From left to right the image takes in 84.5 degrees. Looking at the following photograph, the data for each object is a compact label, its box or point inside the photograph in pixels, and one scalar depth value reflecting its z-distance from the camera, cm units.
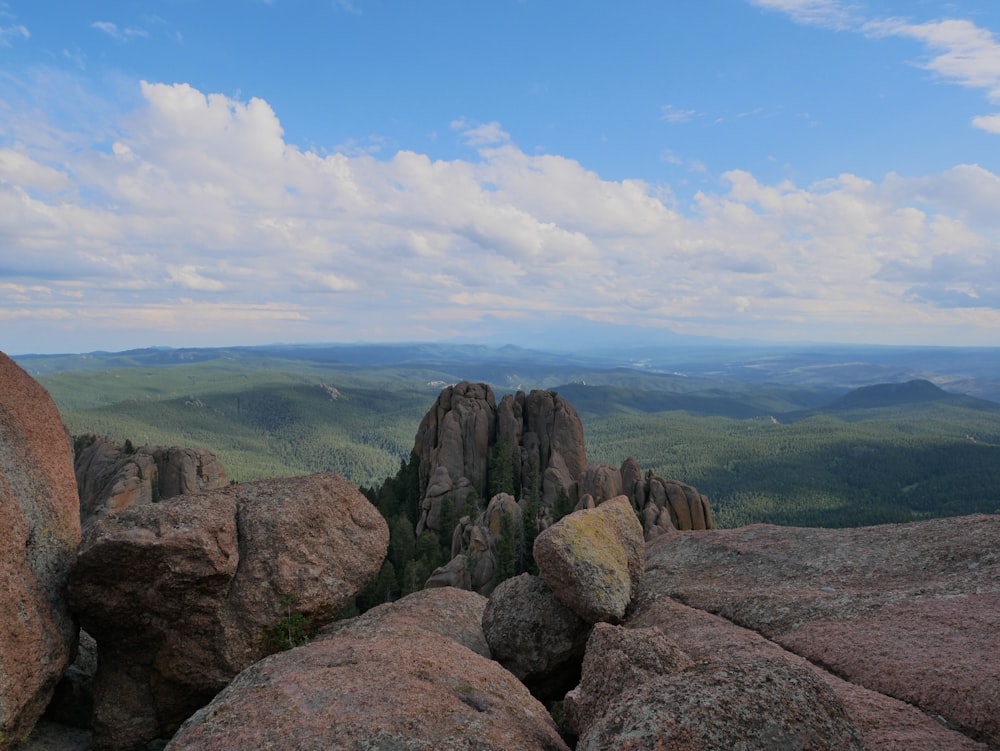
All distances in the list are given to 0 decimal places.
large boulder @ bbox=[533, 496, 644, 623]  1600
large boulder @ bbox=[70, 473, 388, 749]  1332
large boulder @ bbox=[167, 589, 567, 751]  922
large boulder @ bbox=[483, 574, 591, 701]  1633
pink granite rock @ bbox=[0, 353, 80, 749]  1144
